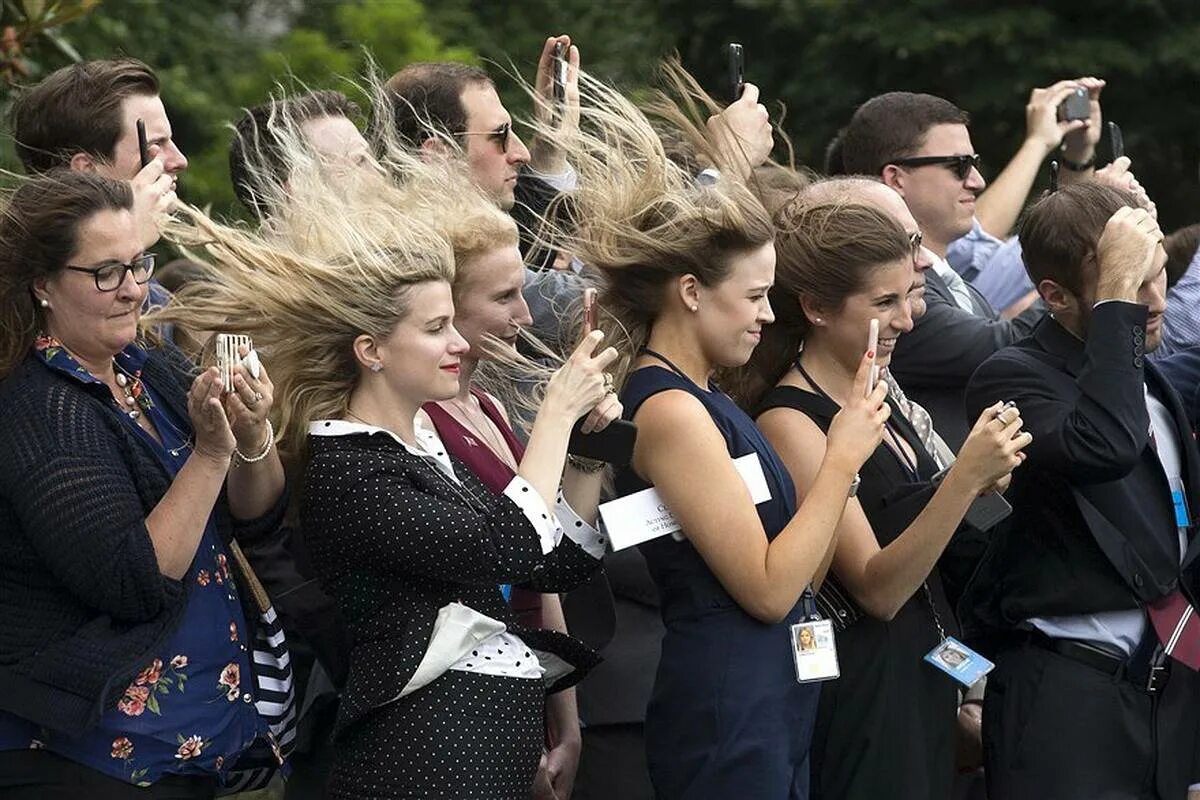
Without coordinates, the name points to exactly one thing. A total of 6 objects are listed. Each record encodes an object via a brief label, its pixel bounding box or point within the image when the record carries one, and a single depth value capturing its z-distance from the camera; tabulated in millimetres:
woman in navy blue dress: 8125
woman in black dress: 8500
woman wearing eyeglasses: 7281
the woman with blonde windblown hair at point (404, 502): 7625
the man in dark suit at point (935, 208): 10703
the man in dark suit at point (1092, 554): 8953
